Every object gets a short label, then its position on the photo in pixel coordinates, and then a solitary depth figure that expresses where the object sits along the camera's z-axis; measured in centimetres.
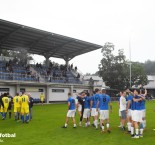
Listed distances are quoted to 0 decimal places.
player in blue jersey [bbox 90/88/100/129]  896
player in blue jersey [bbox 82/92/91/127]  948
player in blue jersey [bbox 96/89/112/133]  806
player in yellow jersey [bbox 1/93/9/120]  1208
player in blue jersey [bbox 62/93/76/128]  919
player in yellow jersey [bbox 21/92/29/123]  1057
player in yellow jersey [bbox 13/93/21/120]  1127
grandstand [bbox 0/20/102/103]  2384
